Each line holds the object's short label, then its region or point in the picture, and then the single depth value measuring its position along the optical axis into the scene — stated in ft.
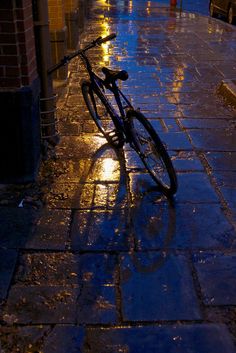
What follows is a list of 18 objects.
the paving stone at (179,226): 11.50
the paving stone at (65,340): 8.30
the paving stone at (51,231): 11.39
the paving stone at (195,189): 13.64
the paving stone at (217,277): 9.66
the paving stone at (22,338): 8.35
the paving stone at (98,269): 10.16
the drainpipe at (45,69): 15.07
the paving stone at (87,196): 13.28
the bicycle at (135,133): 13.35
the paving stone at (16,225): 11.51
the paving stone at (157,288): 9.21
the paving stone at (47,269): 10.13
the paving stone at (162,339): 8.32
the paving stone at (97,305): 9.06
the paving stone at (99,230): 11.42
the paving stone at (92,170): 14.82
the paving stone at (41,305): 9.04
